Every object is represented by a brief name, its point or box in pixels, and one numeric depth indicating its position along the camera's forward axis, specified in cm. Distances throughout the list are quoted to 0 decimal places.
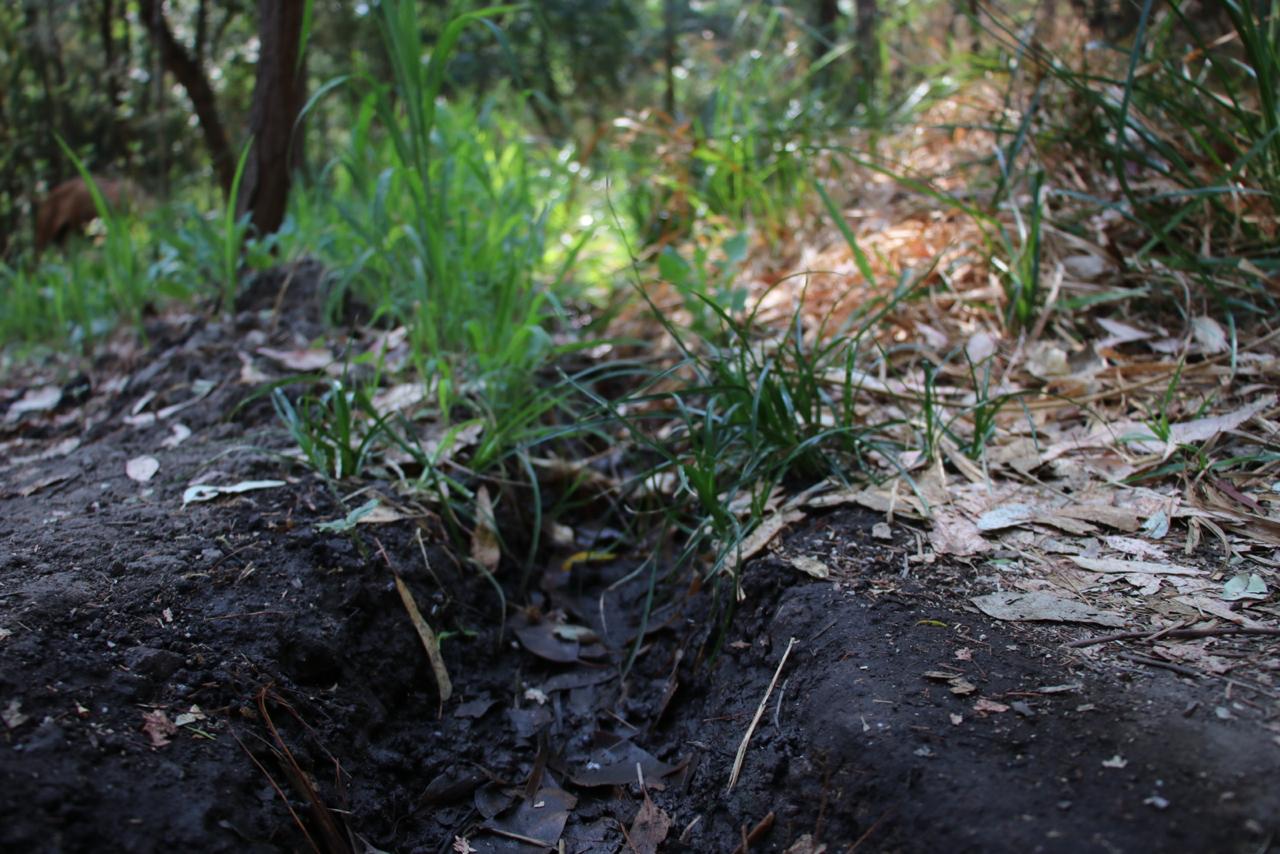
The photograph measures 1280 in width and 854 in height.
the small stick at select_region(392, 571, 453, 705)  152
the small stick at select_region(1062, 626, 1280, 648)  111
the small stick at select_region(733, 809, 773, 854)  113
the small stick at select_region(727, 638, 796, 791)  124
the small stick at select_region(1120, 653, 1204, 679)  106
